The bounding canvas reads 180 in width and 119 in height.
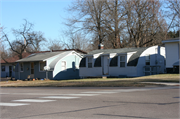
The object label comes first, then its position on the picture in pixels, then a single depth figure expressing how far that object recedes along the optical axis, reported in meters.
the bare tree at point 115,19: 38.75
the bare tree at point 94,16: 40.00
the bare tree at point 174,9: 38.81
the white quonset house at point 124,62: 29.24
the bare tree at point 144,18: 37.62
